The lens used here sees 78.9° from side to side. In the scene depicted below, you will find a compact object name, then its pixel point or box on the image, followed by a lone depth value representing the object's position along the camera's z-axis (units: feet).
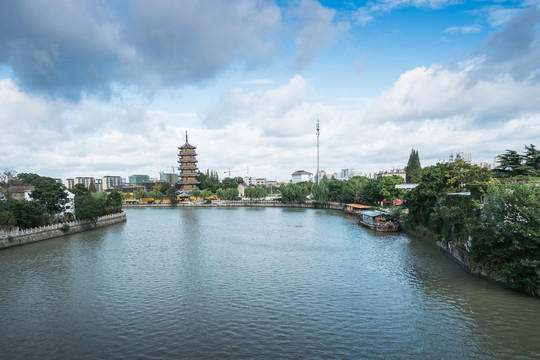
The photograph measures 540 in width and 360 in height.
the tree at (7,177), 163.06
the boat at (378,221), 109.40
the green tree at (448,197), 66.74
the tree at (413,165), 220.04
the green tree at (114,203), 159.84
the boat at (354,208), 155.40
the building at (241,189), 350.48
